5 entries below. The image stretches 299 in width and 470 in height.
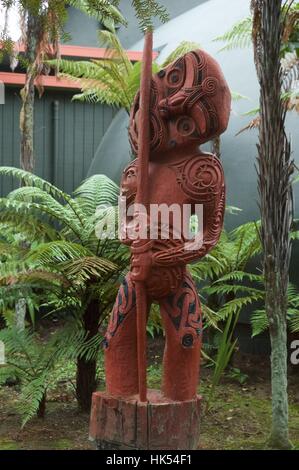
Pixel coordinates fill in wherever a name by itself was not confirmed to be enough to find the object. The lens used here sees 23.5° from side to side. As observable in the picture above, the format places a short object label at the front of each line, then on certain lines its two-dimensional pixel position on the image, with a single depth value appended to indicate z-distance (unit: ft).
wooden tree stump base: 14.74
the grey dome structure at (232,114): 27.45
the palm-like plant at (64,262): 18.84
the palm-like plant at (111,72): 27.32
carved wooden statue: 14.98
